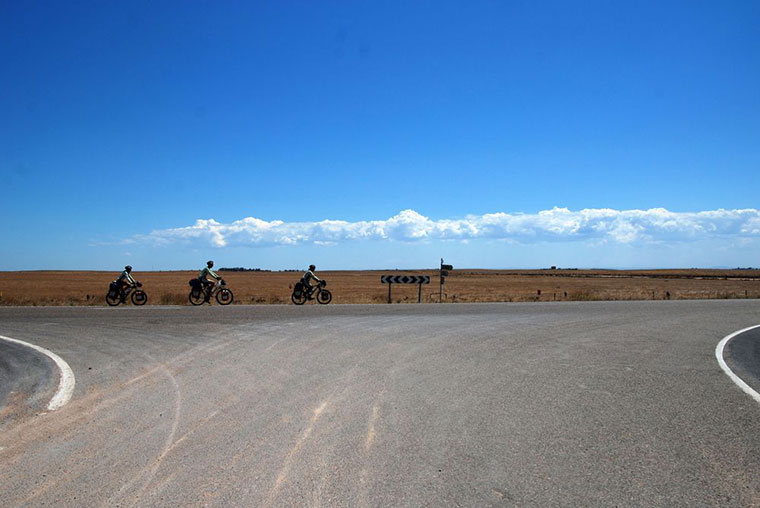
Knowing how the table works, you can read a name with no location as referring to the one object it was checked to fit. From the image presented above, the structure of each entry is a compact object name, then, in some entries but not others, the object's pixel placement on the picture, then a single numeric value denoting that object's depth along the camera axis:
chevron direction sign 29.08
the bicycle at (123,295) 24.41
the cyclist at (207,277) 24.11
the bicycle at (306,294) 25.33
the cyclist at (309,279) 25.06
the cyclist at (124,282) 24.32
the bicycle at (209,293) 24.31
